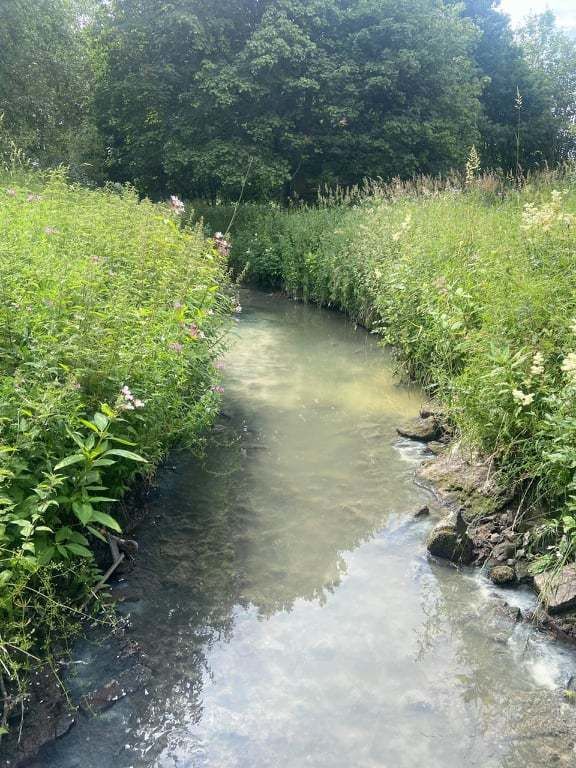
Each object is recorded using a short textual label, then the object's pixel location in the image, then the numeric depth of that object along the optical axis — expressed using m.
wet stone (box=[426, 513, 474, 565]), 4.55
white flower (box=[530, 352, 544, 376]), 4.57
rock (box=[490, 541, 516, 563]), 4.47
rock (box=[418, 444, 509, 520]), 4.88
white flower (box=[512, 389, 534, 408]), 4.43
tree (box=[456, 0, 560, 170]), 30.55
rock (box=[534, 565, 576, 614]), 3.82
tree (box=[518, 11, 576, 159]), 31.78
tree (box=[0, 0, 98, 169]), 20.16
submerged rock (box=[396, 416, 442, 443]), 6.60
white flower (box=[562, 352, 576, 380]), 4.08
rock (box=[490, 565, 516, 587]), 4.27
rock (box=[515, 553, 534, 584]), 4.23
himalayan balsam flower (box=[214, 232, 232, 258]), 7.13
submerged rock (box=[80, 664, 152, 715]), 3.18
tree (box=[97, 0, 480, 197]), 18.83
